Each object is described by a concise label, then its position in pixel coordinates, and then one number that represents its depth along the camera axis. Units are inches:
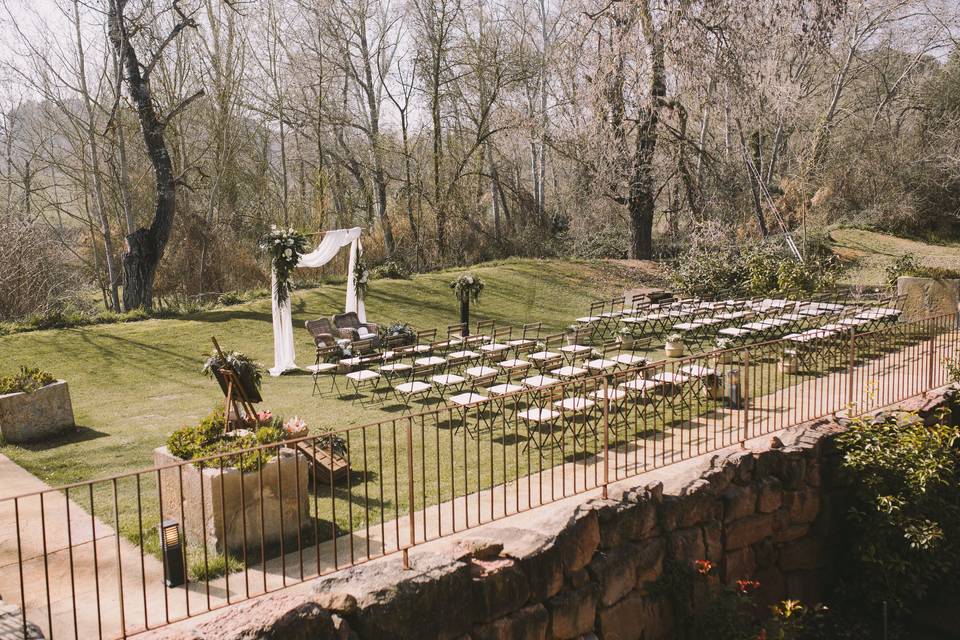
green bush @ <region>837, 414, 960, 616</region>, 326.3
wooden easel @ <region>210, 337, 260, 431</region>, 307.0
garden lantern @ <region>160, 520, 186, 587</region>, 225.0
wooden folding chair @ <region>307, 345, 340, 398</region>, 534.4
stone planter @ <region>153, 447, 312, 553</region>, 254.4
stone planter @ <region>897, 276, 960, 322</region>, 639.8
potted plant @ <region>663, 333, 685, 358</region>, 582.6
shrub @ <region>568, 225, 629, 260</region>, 1202.6
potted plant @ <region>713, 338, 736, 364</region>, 513.7
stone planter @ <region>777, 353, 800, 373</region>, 495.2
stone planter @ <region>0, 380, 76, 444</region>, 416.5
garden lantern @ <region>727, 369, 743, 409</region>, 414.6
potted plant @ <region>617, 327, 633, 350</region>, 665.5
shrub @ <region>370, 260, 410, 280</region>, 986.7
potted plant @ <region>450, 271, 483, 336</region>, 698.2
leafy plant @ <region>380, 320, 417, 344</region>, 659.4
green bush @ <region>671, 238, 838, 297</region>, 885.2
